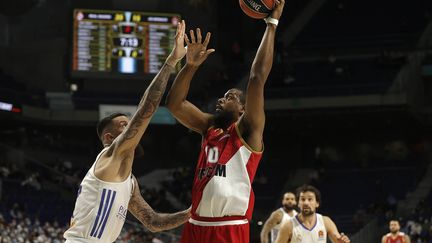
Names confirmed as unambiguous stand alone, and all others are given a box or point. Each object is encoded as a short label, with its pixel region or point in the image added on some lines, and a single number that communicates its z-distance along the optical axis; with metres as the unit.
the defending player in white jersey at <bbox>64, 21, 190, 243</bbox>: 5.17
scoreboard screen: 24.41
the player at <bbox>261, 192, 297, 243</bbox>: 11.38
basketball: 5.34
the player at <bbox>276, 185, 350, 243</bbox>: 9.05
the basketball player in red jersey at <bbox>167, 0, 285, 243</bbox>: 5.19
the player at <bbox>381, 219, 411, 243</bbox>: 13.42
